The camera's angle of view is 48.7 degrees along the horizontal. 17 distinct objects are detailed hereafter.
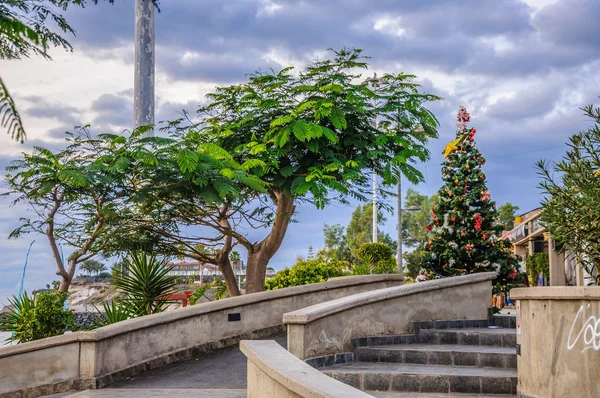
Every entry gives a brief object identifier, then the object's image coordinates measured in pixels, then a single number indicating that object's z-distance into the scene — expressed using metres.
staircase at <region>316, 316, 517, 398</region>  8.87
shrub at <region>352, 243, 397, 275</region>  22.91
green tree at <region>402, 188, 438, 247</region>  73.19
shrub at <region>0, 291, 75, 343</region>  11.78
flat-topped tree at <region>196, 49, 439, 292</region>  15.23
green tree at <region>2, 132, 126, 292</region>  12.99
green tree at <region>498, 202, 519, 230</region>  91.06
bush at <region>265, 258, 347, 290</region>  18.12
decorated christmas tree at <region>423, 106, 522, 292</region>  14.88
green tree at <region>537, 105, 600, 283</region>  8.91
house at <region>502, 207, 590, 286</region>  28.31
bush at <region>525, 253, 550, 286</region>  36.47
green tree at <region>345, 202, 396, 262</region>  65.75
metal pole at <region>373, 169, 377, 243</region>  30.48
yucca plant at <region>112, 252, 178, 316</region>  13.70
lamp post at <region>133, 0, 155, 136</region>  15.28
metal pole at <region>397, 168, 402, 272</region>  33.52
